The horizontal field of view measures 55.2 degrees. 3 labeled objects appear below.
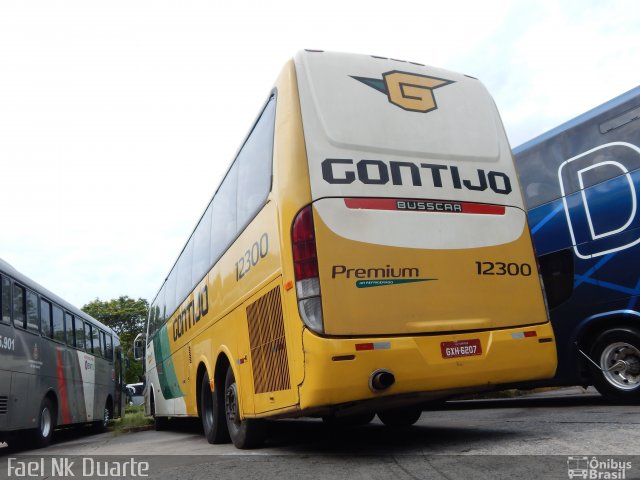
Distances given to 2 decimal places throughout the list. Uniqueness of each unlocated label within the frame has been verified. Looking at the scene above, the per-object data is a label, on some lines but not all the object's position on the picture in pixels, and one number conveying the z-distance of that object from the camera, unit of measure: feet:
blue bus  24.70
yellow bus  15.67
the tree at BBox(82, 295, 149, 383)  175.52
